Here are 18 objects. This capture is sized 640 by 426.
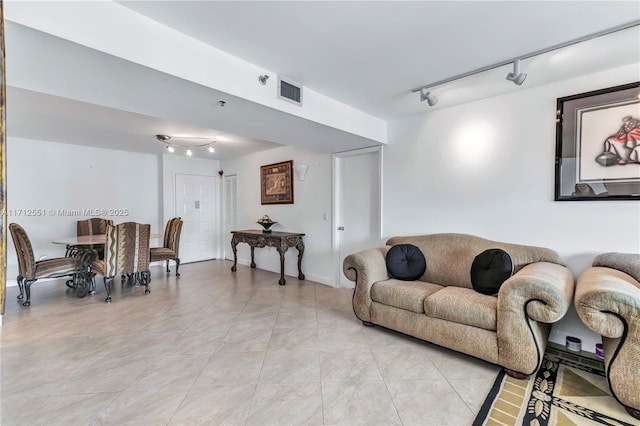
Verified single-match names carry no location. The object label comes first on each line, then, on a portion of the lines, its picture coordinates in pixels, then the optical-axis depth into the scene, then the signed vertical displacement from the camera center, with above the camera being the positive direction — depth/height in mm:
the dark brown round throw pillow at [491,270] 2377 -527
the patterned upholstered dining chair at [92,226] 4758 -287
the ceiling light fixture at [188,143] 4484 +1129
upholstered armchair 1562 -654
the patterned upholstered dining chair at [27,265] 3424 -709
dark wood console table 4410 -519
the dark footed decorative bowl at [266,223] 4988 -241
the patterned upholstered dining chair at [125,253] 3711 -601
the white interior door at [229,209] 6258 +7
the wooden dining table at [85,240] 3732 -437
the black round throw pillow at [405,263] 2930 -557
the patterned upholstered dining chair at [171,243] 4805 -592
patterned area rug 1587 -1180
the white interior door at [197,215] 6015 -126
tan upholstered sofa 1918 -729
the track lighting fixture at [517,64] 1782 +1136
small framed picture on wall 4984 +489
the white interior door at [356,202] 3941 +111
